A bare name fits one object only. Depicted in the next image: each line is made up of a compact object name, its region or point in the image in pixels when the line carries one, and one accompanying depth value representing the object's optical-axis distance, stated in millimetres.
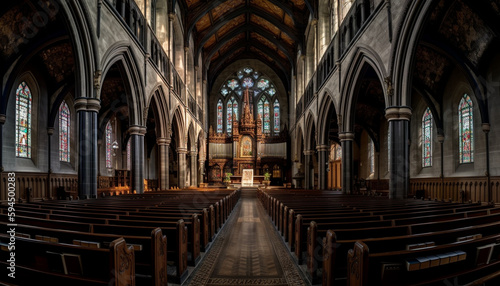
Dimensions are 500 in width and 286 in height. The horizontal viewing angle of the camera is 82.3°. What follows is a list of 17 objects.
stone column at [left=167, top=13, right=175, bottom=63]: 17934
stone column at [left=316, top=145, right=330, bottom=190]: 17438
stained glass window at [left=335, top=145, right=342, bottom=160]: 28362
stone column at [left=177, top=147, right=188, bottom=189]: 21094
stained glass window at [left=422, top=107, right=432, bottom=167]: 15242
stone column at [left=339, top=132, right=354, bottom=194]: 13883
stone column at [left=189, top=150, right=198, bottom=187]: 25641
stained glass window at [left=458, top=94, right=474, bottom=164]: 12281
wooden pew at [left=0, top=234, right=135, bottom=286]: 1998
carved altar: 30734
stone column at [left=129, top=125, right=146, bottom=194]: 13257
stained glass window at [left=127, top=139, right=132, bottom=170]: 24552
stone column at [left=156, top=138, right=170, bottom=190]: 16969
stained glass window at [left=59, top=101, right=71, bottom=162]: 15500
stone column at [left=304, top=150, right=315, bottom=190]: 21516
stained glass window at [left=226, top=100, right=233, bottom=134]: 33531
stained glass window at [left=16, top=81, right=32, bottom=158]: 12758
